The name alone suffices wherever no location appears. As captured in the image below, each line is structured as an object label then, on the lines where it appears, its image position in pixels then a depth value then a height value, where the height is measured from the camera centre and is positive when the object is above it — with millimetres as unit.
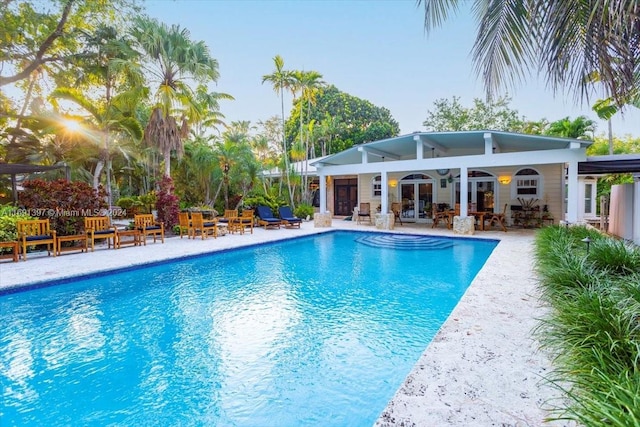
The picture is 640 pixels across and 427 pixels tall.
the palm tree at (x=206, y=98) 14519 +4700
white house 11719 +1349
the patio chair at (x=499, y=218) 13492 -622
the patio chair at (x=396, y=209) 16753 -272
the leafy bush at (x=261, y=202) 17109 +143
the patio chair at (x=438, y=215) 14878 -524
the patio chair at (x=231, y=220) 14188 -657
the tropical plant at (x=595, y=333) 1938 -1085
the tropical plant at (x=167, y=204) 12852 +63
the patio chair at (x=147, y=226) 11070 -682
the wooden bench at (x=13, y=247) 8172 -983
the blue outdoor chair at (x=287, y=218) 15227 -611
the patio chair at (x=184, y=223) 12641 -656
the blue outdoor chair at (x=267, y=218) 15123 -604
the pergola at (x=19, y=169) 11039 +1255
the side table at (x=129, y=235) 10402 -1002
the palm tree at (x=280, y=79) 19109 +7066
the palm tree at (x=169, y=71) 12422 +5099
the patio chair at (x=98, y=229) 9844 -676
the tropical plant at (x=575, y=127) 21141 +4705
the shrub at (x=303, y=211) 19031 -373
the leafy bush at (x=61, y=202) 9820 +136
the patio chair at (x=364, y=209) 18344 -281
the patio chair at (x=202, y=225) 12359 -732
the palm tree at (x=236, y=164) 17969 +2183
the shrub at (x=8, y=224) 8836 -440
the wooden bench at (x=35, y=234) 8594 -721
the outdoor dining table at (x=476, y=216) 13711 -533
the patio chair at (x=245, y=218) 13867 -533
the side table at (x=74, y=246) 9195 -1065
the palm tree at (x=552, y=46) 3074 +1521
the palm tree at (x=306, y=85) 19609 +6950
